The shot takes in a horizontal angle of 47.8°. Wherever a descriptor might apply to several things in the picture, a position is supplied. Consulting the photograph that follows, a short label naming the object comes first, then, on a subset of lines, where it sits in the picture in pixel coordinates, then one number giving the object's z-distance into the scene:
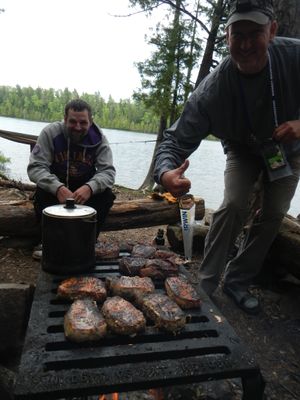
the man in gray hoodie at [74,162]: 3.30
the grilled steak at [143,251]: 2.39
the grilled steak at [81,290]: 1.79
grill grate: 1.25
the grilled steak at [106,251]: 2.38
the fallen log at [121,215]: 3.69
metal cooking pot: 1.92
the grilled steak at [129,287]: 1.85
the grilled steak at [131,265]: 2.13
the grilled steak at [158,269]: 2.11
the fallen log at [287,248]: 3.05
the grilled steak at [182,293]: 1.81
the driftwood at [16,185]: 5.99
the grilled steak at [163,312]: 1.59
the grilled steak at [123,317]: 1.53
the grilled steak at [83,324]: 1.46
